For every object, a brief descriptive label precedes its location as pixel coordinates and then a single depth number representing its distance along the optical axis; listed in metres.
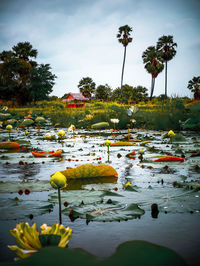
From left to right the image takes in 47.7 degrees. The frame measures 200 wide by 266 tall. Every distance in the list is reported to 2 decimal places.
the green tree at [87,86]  54.53
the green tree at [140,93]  41.49
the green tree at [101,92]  50.53
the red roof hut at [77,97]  50.03
